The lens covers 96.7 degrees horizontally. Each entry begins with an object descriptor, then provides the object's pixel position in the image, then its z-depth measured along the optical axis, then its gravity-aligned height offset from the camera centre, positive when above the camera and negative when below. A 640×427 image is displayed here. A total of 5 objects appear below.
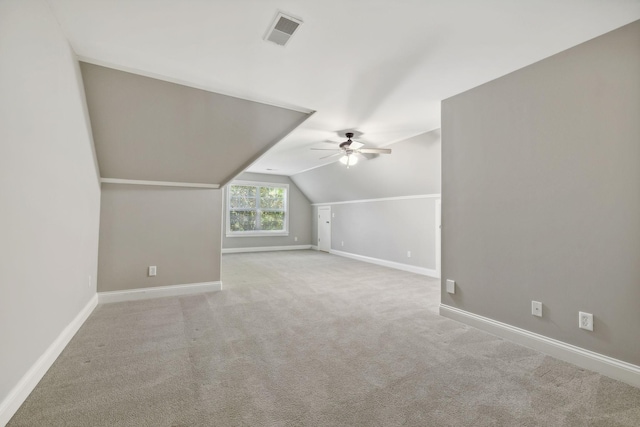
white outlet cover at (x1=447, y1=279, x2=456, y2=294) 3.18 -0.76
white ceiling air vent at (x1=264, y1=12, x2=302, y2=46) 1.92 +1.34
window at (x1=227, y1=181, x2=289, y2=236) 8.79 +0.26
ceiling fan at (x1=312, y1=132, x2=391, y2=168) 4.50 +1.10
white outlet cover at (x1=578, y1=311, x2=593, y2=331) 2.18 -0.78
